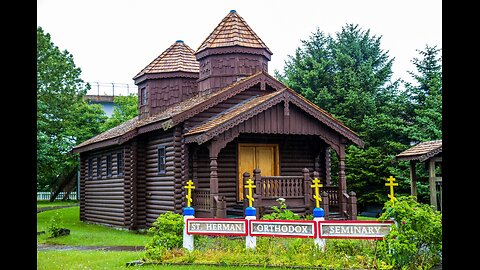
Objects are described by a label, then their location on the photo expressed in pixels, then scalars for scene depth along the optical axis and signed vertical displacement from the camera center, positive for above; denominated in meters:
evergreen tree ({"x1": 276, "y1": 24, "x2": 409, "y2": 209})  29.75 +5.04
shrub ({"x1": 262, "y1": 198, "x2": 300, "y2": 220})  14.25 -1.09
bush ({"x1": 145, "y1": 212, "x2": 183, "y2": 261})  12.17 -1.33
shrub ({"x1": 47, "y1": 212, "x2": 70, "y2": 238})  20.61 -1.97
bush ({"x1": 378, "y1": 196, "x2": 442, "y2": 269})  10.23 -1.26
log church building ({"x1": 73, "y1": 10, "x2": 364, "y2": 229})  18.20 +1.22
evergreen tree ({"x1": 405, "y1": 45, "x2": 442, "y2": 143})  27.50 +3.87
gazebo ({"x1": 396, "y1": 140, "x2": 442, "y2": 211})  19.36 +0.52
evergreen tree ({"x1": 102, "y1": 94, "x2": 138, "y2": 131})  42.77 +5.45
